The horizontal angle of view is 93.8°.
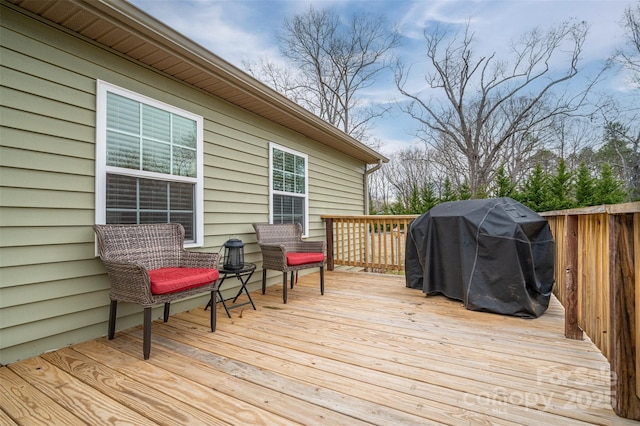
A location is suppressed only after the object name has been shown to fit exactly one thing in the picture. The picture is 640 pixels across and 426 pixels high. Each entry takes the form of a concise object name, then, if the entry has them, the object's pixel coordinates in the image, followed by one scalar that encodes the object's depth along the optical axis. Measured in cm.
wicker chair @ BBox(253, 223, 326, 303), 350
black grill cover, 288
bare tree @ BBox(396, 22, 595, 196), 1137
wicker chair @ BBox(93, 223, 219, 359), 213
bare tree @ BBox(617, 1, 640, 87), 936
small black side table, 297
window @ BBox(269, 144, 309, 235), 462
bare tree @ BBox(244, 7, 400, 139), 1094
